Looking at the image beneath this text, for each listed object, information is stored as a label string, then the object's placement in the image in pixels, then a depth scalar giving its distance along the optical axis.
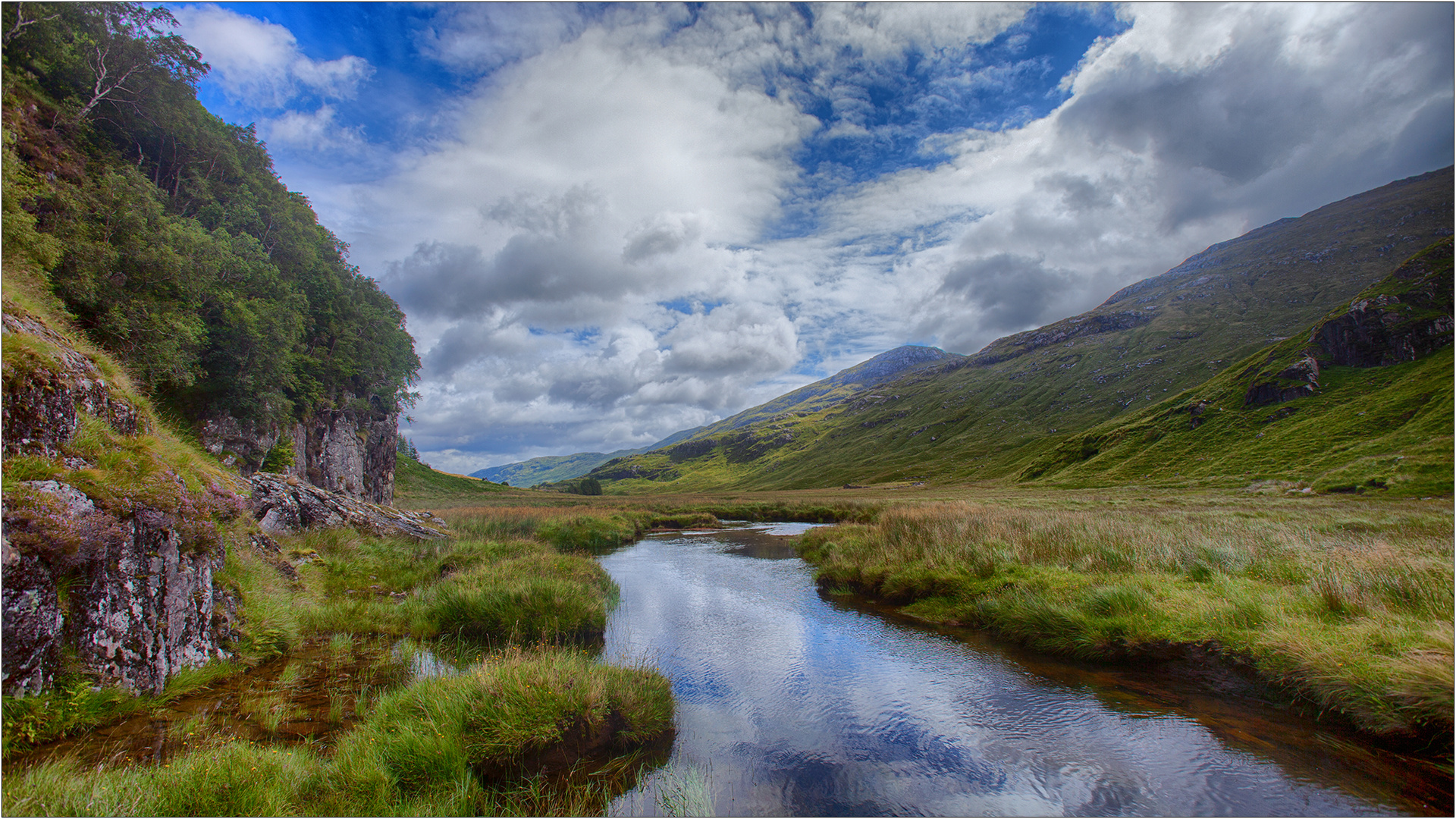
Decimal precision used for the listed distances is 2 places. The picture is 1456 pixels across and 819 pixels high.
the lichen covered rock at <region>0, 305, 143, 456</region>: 7.87
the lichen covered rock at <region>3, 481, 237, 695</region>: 6.37
